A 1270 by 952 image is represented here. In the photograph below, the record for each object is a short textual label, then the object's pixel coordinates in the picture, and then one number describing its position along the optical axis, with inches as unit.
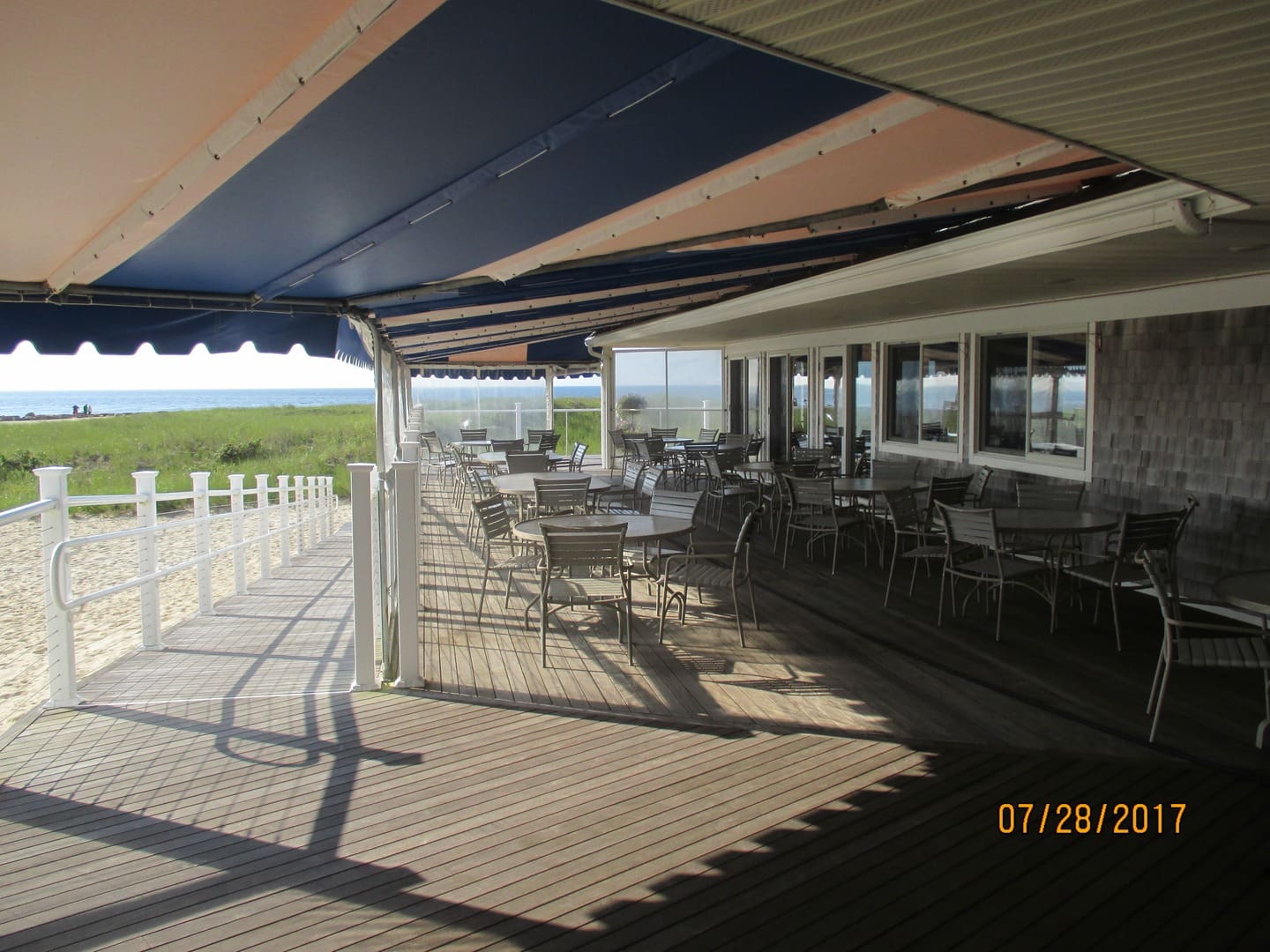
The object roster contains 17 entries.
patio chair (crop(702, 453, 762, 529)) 363.6
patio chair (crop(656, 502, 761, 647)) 195.0
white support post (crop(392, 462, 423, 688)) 162.9
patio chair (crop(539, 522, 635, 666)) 183.2
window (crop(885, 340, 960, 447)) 365.4
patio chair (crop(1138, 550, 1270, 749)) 131.4
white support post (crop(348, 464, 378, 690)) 161.5
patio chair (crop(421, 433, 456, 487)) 628.7
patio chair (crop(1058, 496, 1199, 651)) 184.1
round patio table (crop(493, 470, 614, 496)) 285.9
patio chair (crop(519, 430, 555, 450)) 582.2
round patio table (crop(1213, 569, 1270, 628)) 124.7
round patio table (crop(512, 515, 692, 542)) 199.3
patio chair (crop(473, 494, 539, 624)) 222.7
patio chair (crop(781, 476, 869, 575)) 268.1
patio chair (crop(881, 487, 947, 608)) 230.2
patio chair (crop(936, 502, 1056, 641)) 198.2
